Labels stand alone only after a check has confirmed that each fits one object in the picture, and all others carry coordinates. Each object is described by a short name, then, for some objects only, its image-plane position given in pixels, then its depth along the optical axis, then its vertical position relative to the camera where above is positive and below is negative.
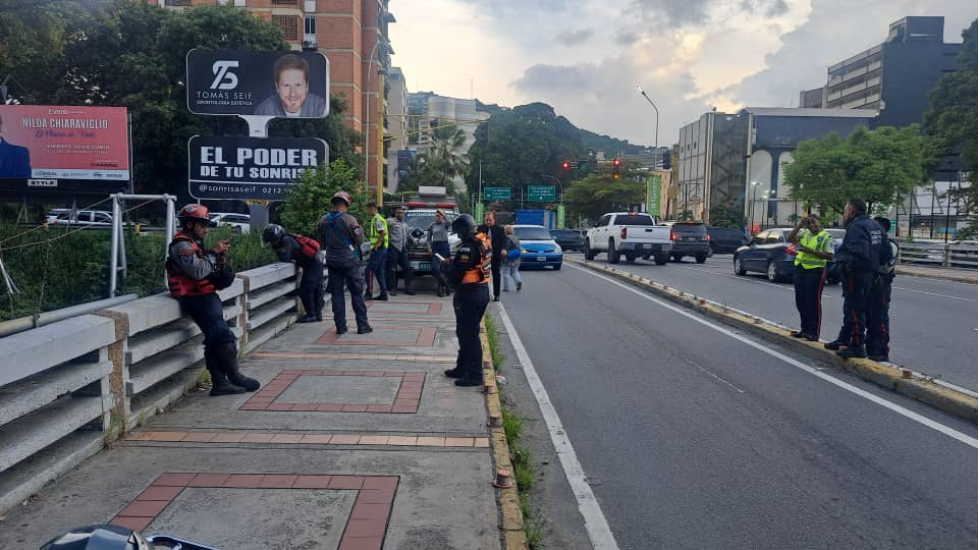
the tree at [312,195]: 13.51 +0.37
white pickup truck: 28.48 -0.59
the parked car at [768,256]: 21.76 -0.95
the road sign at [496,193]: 79.35 +2.64
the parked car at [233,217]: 34.97 -0.03
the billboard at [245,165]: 13.69 +0.89
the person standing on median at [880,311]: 8.94 -0.98
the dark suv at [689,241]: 31.30 -0.74
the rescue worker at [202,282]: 6.43 -0.54
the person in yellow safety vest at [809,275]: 10.08 -0.65
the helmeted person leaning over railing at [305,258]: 10.52 -0.55
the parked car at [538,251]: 25.17 -0.96
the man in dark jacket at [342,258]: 10.20 -0.51
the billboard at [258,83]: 14.56 +2.43
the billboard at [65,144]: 16.03 +1.44
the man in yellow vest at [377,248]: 14.39 -0.53
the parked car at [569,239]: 47.75 -1.10
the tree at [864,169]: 42.16 +2.92
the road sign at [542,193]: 82.19 +2.77
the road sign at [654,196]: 50.81 +1.61
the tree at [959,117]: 38.47 +5.34
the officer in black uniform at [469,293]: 7.68 -0.72
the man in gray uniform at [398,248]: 15.25 -0.56
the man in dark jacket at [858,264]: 8.78 -0.44
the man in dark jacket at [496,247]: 15.36 -0.52
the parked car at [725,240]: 44.81 -0.97
